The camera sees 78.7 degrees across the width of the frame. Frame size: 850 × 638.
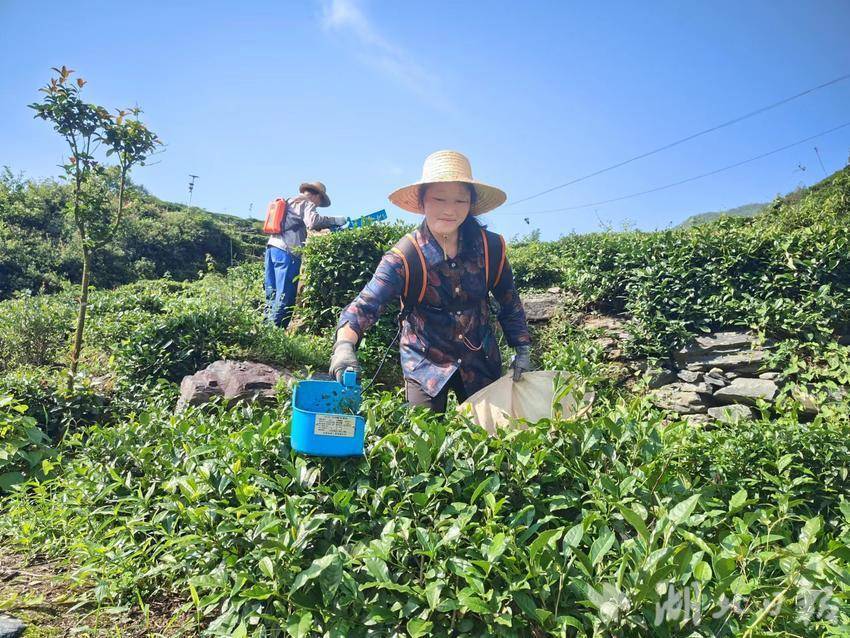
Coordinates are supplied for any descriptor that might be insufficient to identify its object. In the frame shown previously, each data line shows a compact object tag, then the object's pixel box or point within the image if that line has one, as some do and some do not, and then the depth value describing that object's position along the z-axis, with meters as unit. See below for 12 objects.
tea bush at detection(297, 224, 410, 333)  5.93
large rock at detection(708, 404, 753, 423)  3.86
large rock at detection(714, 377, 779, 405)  4.20
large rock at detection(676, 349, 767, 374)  4.41
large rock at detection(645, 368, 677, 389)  4.69
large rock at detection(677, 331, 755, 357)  4.55
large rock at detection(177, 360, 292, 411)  3.82
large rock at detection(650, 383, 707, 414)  4.42
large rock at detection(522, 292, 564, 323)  6.11
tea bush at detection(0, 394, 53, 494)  3.12
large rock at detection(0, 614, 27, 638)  1.91
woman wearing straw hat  3.04
